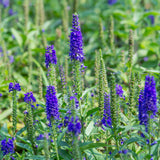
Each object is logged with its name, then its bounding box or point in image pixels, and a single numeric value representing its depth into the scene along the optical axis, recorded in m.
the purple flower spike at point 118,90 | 6.20
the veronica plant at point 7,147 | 6.78
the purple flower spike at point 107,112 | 6.52
